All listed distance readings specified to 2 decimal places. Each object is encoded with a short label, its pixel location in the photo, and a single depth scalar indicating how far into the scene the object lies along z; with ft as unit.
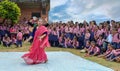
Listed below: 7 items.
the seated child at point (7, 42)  18.58
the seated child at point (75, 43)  17.36
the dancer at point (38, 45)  10.20
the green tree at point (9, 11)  25.32
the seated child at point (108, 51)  12.96
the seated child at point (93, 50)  14.11
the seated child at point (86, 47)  15.52
